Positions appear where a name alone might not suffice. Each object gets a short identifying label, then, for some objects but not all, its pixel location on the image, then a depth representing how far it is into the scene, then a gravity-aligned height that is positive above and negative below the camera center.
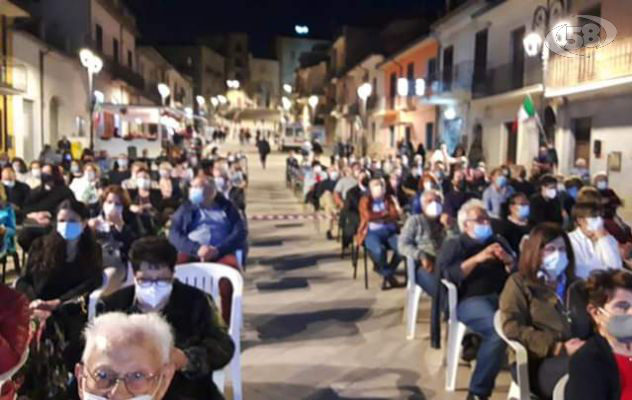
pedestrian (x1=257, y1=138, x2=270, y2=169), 32.68 -0.09
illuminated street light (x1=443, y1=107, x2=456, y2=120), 27.31 +1.45
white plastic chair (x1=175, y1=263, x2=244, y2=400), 5.10 -0.92
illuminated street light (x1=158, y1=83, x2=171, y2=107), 35.22 +2.72
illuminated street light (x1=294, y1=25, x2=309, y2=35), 97.38 +15.78
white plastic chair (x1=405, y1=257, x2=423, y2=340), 6.61 -1.34
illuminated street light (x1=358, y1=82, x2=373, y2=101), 23.91 +1.95
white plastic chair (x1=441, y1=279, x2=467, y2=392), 5.29 -1.35
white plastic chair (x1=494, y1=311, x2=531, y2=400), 3.94 -1.16
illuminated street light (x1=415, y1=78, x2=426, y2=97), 29.95 +2.64
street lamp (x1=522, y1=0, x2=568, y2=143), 17.23 +3.27
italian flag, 16.75 +0.99
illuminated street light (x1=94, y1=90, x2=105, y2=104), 25.41 +1.73
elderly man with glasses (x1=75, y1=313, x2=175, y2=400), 2.17 -0.65
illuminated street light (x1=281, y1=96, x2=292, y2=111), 64.34 +4.00
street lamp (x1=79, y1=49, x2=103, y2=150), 18.23 +2.04
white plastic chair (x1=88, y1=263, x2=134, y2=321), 4.51 -0.98
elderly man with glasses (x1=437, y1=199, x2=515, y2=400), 4.72 -0.89
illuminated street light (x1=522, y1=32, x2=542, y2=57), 15.40 +2.34
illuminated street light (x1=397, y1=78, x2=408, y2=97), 32.50 +2.86
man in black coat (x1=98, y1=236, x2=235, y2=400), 3.36 -0.79
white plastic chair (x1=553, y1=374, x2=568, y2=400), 3.17 -1.03
